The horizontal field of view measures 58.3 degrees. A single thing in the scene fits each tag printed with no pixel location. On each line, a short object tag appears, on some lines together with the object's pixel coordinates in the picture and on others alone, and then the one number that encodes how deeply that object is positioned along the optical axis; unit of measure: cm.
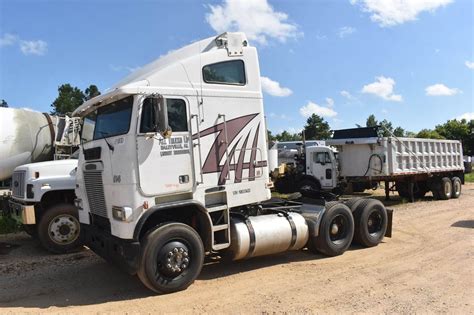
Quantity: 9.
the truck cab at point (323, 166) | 1745
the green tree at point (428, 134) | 5432
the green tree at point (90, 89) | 4347
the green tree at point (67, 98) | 4139
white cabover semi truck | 584
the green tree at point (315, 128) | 7015
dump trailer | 1551
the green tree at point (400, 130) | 8085
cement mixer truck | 862
